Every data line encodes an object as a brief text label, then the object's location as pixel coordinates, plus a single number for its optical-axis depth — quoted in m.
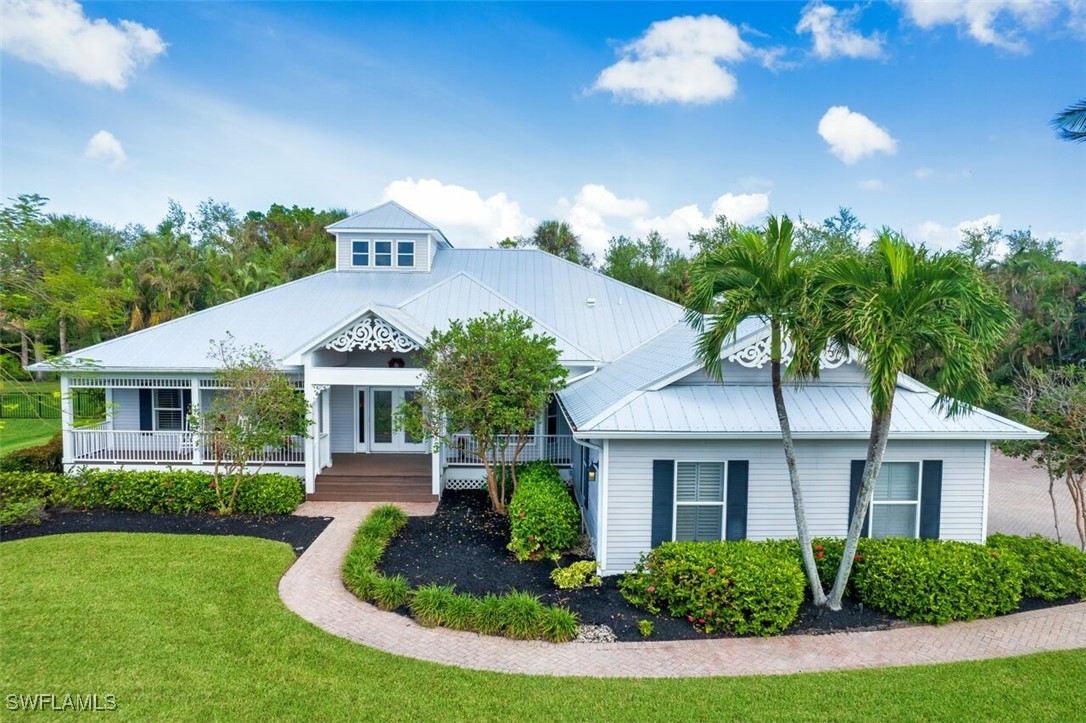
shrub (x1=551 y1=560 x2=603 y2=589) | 9.39
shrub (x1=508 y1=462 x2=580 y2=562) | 10.70
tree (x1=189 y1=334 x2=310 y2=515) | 13.26
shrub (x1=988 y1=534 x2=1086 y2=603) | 9.10
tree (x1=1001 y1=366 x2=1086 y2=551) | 9.95
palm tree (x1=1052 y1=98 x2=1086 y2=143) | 9.97
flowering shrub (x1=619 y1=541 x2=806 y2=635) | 7.91
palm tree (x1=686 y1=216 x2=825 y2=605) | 7.72
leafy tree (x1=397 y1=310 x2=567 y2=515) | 12.47
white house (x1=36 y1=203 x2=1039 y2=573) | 9.78
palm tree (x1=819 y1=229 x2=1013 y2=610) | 7.00
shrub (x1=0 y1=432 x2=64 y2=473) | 15.57
